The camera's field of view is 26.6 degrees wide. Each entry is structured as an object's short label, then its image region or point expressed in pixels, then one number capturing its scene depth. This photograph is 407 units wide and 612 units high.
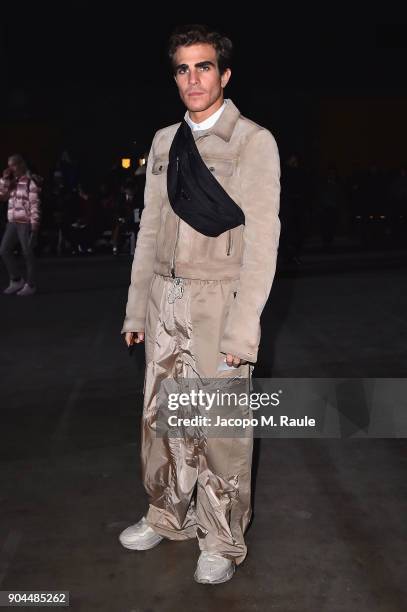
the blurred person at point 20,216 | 10.71
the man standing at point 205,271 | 2.99
